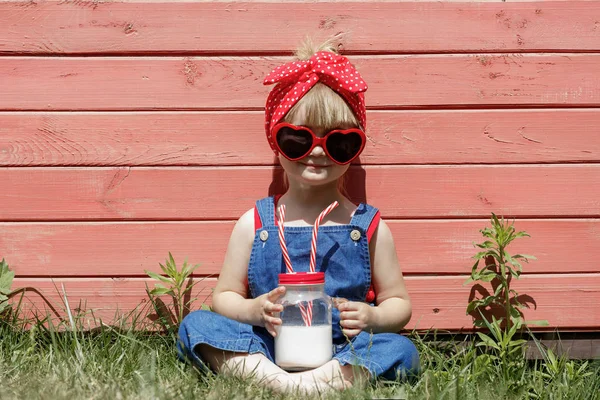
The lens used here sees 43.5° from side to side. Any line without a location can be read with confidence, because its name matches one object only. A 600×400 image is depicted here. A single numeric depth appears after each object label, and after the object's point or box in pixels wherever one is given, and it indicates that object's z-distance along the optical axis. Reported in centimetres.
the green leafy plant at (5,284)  302
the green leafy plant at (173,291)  301
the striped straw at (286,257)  264
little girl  266
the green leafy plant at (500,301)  294
